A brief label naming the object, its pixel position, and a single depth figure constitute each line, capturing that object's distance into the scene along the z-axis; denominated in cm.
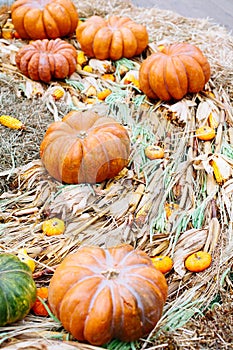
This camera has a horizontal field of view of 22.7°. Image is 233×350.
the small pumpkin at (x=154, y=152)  369
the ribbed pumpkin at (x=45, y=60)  434
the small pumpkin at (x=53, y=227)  322
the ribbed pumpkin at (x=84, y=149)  337
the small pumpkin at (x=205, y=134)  388
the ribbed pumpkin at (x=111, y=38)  460
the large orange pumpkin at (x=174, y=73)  405
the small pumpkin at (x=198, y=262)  305
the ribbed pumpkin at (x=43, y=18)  477
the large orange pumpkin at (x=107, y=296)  252
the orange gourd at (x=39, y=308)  279
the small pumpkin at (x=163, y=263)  306
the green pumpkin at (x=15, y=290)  259
